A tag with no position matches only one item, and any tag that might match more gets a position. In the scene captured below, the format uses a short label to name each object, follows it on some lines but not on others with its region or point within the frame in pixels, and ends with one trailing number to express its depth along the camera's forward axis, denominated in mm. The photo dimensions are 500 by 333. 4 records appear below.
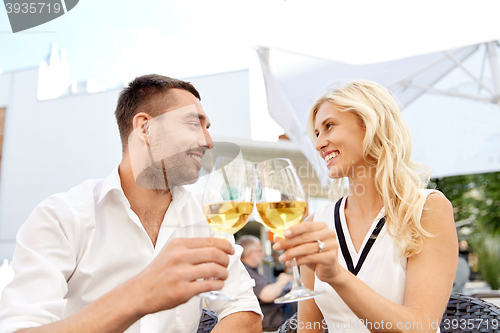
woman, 1190
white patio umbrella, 2604
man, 715
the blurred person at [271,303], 3604
